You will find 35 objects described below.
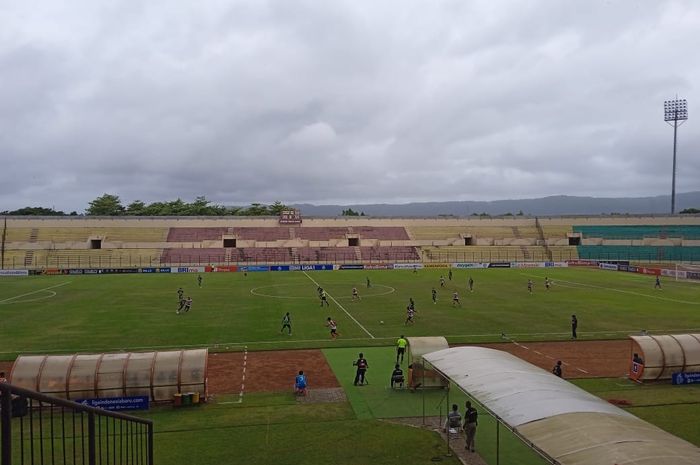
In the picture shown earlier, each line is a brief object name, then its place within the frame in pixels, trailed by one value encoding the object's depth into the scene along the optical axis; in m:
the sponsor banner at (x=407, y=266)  86.22
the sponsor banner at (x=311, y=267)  84.81
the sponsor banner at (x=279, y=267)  83.94
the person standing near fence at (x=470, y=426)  16.14
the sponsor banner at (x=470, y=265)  88.19
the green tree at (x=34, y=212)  139.62
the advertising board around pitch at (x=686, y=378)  23.52
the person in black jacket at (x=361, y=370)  23.01
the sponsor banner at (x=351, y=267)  85.19
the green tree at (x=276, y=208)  157.82
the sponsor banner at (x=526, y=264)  87.88
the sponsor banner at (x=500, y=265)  88.16
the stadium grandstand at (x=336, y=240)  92.06
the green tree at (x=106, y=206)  140.88
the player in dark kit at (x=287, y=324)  34.22
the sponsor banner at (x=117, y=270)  78.87
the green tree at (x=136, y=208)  146.38
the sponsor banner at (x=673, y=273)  70.75
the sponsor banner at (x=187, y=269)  82.00
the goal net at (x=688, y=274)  69.50
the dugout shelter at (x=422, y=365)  22.23
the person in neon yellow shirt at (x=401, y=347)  26.03
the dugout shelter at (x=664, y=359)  23.53
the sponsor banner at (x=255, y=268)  83.79
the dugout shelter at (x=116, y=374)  19.78
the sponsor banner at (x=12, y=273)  75.50
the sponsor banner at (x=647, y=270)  75.72
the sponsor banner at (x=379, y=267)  86.06
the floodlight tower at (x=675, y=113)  108.29
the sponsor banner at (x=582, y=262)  91.00
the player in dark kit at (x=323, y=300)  45.22
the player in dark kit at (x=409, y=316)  37.42
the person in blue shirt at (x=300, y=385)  21.66
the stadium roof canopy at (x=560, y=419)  10.14
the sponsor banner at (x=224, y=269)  82.00
